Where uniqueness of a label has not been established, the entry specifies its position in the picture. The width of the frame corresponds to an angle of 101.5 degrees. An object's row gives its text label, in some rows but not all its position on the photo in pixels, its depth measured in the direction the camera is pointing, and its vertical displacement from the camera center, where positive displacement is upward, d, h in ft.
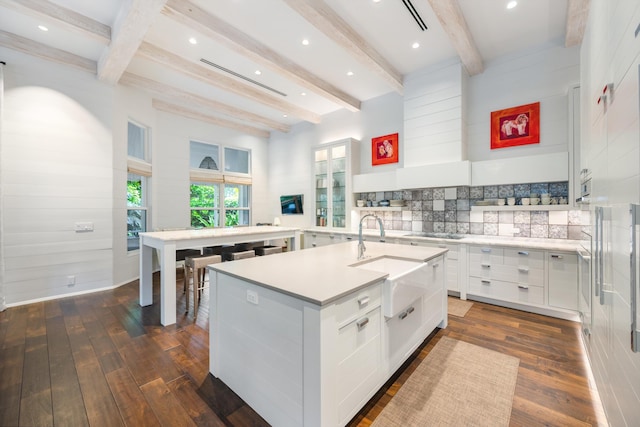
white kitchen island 4.02 -2.24
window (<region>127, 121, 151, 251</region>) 14.57 +2.05
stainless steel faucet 7.09 -0.97
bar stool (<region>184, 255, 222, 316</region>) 9.61 -1.97
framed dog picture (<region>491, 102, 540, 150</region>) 10.92 +3.67
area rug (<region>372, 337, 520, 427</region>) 4.89 -3.88
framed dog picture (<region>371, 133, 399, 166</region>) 15.30 +3.74
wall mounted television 20.06 +0.67
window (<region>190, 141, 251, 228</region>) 18.79 +2.07
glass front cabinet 16.39 +2.09
